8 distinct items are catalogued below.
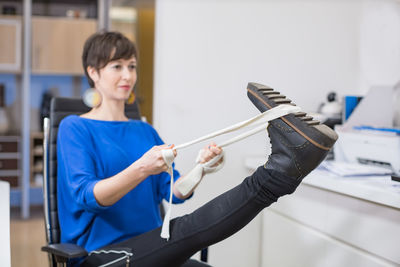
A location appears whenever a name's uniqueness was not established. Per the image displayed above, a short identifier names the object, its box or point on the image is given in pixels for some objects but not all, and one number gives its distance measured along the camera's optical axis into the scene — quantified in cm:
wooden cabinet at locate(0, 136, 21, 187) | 416
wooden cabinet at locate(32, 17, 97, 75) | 425
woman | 125
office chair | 154
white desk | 153
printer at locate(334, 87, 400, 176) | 186
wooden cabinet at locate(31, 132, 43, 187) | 427
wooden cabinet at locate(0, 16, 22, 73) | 420
